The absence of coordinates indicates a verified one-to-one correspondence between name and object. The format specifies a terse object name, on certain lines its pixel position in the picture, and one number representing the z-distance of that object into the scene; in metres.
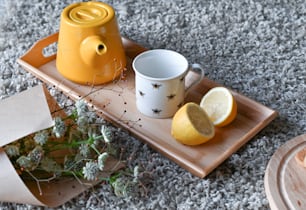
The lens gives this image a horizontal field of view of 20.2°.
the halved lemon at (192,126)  1.27
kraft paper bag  1.19
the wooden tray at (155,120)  1.28
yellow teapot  1.39
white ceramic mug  1.32
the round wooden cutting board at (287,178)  1.19
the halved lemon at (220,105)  1.32
